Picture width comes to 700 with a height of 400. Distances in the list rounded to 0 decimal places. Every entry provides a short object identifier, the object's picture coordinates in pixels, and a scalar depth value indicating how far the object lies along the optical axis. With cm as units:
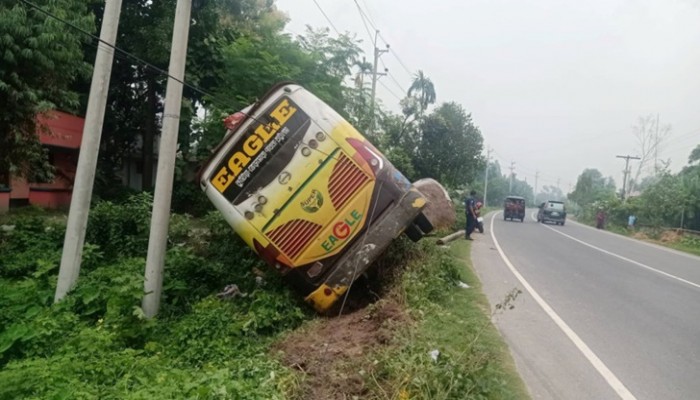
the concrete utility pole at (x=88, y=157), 561
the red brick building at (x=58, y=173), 1642
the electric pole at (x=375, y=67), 2548
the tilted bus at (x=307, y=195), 561
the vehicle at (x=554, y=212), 3109
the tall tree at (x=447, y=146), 2112
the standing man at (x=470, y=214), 1476
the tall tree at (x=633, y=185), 4777
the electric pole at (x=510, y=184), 8889
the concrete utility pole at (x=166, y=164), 559
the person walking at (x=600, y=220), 3400
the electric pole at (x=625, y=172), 4693
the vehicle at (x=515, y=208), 3177
